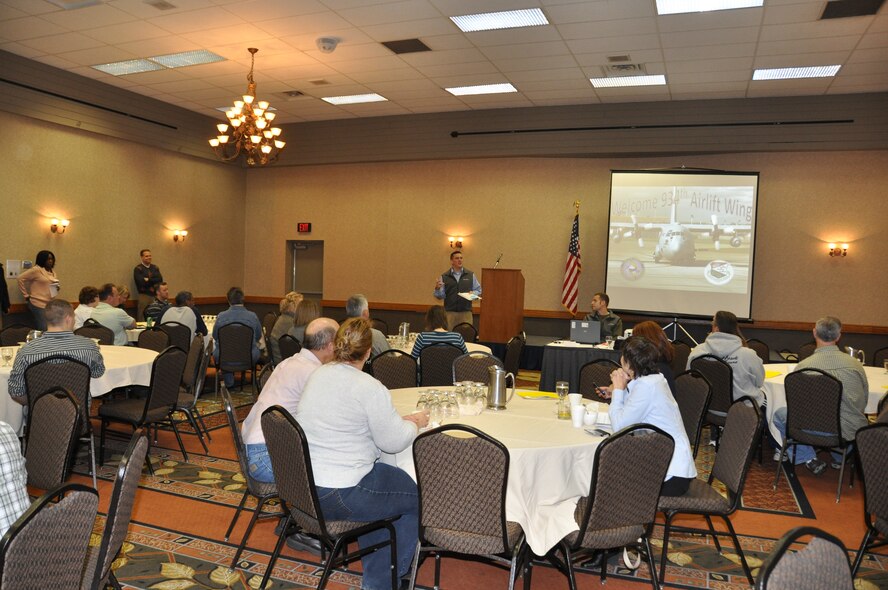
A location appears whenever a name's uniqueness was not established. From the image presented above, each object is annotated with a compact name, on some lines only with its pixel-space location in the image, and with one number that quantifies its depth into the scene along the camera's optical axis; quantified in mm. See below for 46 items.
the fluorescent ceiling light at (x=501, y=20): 7587
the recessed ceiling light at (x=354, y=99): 11555
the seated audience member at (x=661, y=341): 4230
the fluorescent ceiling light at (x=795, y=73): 9117
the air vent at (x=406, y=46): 8633
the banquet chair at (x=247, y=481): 3645
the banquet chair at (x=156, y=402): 5203
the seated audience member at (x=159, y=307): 9078
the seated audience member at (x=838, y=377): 5449
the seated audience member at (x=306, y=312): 6344
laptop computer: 8312
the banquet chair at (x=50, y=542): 1741
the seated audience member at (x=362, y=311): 6363
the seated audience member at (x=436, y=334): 6285
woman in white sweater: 3115
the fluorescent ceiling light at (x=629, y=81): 9859
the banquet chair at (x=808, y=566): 1652
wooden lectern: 10523
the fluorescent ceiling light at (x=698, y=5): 7000
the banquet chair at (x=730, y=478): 3467
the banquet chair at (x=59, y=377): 4488
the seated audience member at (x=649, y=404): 3445
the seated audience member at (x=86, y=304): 7738
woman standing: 9984
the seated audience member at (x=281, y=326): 7777
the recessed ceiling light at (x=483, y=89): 10688
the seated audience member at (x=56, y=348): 4613
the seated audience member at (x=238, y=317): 8422
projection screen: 10875
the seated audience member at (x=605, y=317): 9102
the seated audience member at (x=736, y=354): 6160
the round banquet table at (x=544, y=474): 3209
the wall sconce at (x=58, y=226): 10750
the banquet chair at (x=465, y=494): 2873
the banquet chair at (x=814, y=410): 5320
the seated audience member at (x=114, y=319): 7410
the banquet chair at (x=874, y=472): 3361
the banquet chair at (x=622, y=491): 2967
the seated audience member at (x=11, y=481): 2072
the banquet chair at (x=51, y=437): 3273
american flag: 11461
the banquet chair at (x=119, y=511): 2336
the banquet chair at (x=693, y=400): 4684
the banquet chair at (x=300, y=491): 3019
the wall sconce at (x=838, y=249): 10703
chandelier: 9062
